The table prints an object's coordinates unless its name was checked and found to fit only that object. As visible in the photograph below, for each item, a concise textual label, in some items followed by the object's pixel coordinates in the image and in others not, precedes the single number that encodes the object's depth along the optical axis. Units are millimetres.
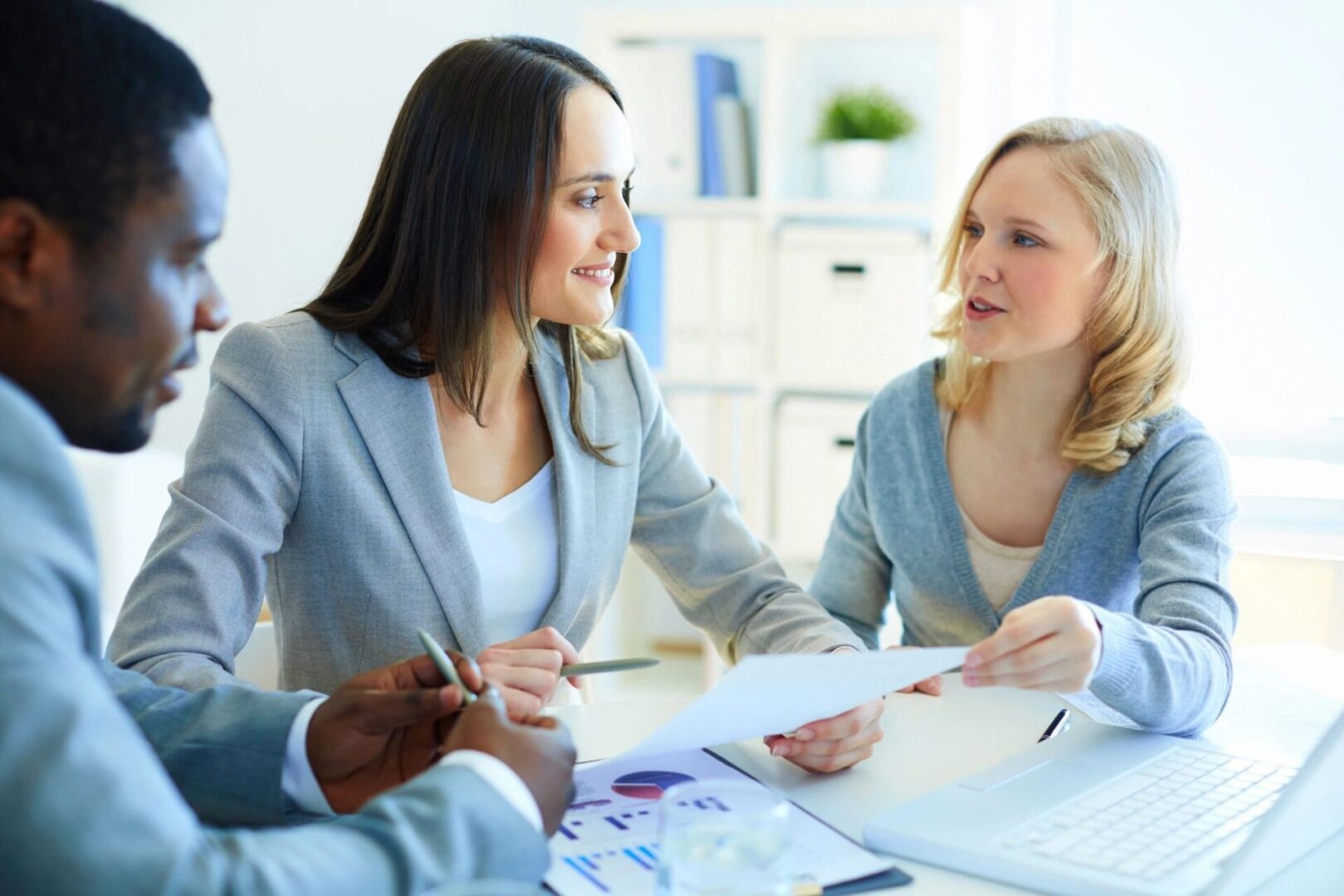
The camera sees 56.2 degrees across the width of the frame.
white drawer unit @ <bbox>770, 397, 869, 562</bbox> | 3166
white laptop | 911
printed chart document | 906
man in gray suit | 608
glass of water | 792
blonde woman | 1590
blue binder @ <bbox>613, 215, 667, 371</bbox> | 3207
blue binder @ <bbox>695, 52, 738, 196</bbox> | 3225
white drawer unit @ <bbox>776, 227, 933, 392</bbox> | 3074
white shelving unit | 3076
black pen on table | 1306
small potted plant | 3197
